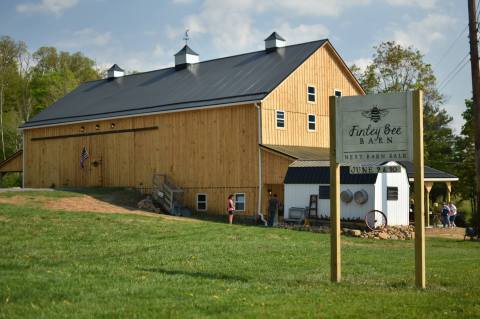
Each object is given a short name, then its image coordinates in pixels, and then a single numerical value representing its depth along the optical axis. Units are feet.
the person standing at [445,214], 118.84
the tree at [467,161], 159.94
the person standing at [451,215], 120.00
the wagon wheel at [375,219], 98.32
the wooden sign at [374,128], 44.75
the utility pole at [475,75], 86.43
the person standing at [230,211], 103.86
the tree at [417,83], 174.60
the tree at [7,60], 238.68
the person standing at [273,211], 105.40
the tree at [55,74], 240.53
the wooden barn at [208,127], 115.75
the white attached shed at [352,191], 99.91
